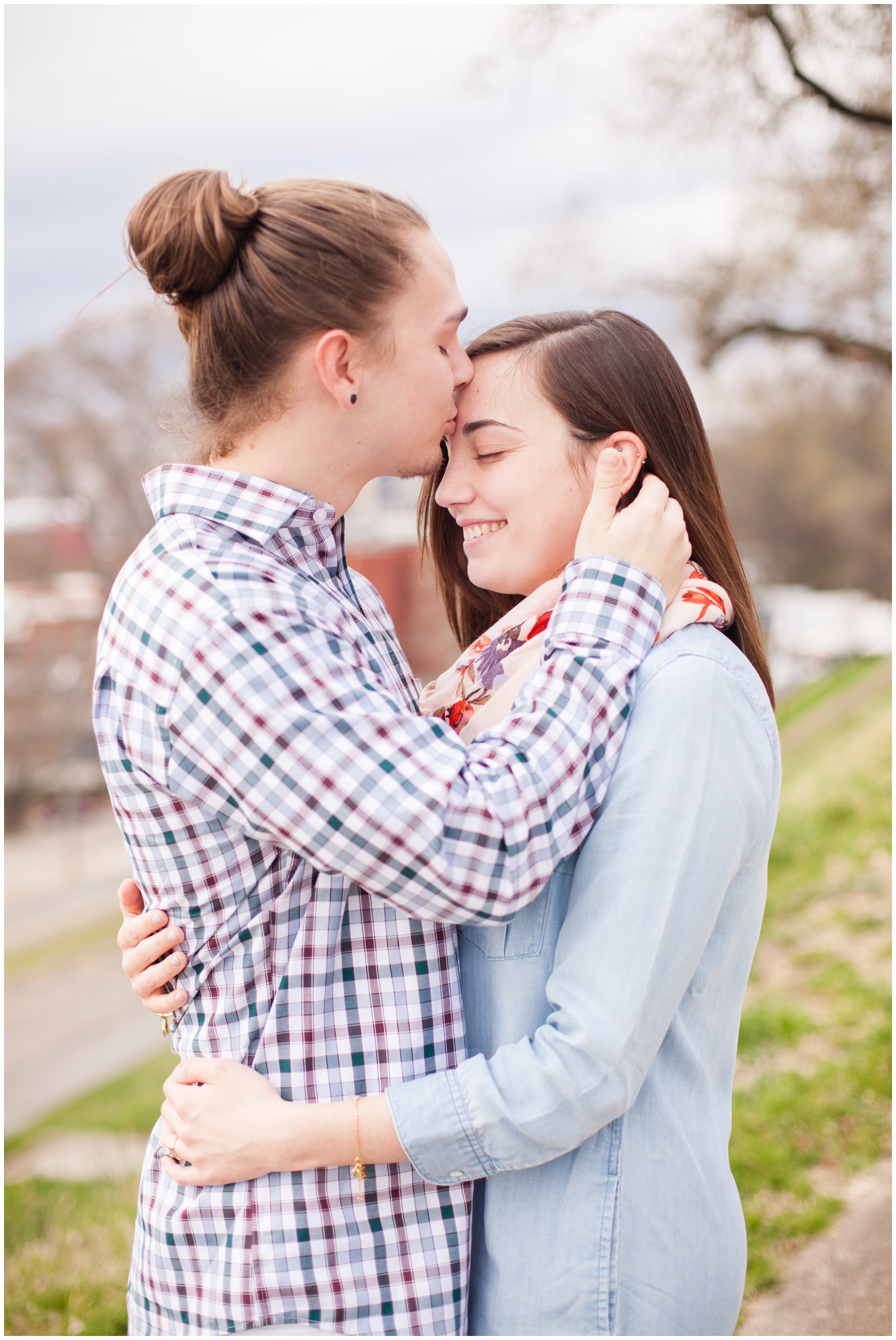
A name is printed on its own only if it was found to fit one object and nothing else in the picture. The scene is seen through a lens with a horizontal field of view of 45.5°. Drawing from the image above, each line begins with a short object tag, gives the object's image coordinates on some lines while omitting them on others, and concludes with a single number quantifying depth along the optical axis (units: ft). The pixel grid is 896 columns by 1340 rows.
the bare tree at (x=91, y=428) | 83.41
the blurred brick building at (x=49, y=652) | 84.02
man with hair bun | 4.35
